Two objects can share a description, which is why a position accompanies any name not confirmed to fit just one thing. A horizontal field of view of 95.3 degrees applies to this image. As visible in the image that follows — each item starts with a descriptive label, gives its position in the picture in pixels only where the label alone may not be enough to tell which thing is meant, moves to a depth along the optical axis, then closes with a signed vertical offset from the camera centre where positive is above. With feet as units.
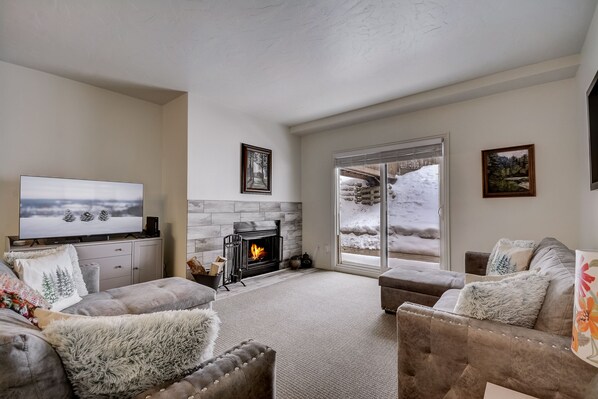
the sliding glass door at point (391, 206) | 12.85 -0.11
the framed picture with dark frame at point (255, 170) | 14.29 +1.90
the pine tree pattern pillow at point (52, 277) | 5.95 -1.65
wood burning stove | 14.28 -2.37
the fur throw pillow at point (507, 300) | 4.13 -1.50
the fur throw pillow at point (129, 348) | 2.52 -1.44
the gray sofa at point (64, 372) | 2.12 -1.73
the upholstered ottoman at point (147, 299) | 6.39 -2.45
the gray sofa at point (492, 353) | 3.42 -2.11
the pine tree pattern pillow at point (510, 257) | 6.91 -1.42
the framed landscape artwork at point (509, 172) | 10.41 +1.27
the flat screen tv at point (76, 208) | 9.18 -0.12
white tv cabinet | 10.03 -2.13
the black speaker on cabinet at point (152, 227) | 12.10 -1.03
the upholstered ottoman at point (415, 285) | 8.55 -2.65
